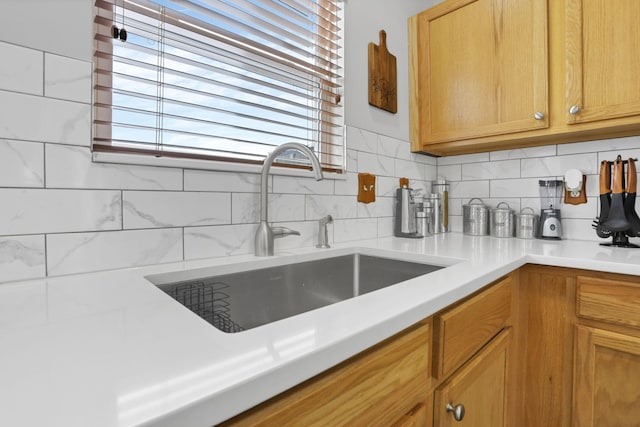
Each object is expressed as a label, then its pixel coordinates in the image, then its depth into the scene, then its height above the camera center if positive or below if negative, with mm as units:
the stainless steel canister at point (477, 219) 1759 -27
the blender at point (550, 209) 1541 +27
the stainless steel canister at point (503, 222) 1655 -39
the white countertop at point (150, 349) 281 -159
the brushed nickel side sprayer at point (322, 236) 1271 -89
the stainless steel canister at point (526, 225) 1603 -51
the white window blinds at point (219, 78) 876 +435
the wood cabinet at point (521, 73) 1254 +620
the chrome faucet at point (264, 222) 1044 -30
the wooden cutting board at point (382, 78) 1566 +663
